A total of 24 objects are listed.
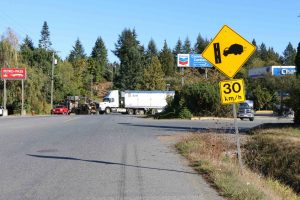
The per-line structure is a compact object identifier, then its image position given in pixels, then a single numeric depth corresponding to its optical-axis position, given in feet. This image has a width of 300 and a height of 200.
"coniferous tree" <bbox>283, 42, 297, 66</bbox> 583.99
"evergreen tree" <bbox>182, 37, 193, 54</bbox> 607.32
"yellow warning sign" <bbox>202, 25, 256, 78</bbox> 34.45
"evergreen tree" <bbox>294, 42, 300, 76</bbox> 76.95
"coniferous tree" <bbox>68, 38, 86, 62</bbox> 591.78
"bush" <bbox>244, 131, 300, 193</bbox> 48.47
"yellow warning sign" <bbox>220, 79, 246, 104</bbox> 34.27
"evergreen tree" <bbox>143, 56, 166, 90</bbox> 366.22
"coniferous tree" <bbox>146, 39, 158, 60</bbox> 554.50
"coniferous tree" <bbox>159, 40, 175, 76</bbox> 503.20
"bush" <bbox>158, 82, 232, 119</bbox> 148.15
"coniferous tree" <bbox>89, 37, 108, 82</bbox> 528.34
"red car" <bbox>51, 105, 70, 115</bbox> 260.21
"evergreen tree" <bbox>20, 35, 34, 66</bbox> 323.10
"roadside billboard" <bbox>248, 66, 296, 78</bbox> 199.93
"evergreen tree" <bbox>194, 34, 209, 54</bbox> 580.30
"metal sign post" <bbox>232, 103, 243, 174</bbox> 34.27
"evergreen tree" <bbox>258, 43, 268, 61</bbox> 556.68
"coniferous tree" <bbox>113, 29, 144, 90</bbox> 433.89
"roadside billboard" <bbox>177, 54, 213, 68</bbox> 227.40
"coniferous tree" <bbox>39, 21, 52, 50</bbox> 541.75
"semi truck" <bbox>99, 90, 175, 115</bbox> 244.63
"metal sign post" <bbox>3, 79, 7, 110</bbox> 228.02
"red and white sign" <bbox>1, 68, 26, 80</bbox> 225.78
